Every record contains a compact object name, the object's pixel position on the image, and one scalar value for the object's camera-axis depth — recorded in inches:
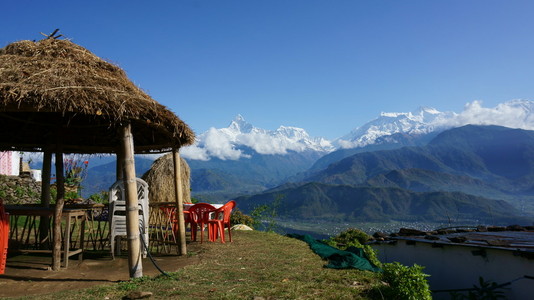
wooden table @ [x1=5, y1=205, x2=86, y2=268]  249.8
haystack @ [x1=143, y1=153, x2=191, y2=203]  687.1
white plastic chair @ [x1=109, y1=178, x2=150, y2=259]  271.6
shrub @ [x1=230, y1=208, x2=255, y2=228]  692.7
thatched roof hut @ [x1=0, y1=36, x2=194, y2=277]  218.2
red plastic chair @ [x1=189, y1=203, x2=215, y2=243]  367.0
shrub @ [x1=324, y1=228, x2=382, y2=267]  477.7
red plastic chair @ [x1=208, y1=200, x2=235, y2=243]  366.3
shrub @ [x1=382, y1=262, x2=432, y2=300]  195.8
